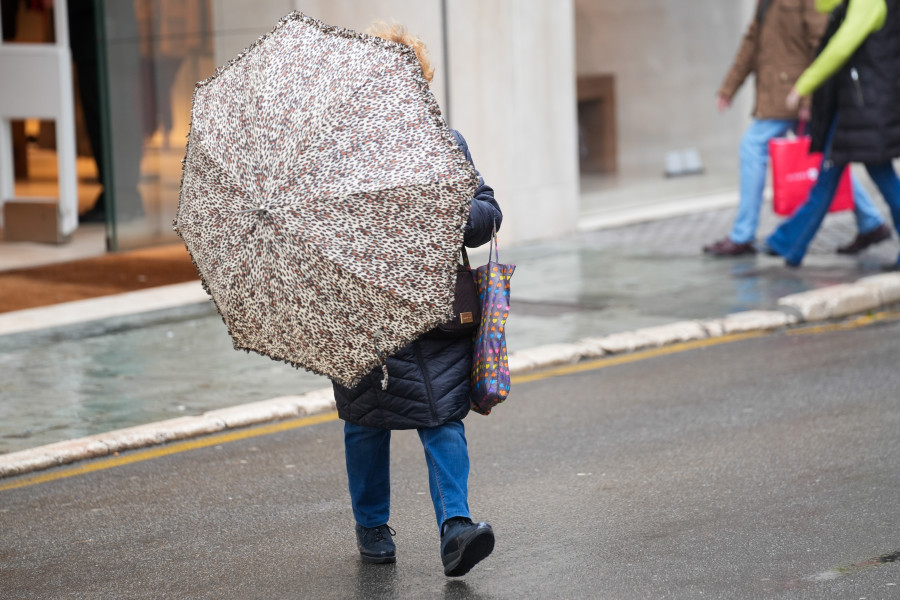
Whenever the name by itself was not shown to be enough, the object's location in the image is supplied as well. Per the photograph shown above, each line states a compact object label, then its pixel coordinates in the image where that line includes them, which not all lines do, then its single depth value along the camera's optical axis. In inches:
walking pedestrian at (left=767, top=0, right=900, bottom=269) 752.3
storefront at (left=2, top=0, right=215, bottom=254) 928.9
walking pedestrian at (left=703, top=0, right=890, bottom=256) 837.2
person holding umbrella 339.0
